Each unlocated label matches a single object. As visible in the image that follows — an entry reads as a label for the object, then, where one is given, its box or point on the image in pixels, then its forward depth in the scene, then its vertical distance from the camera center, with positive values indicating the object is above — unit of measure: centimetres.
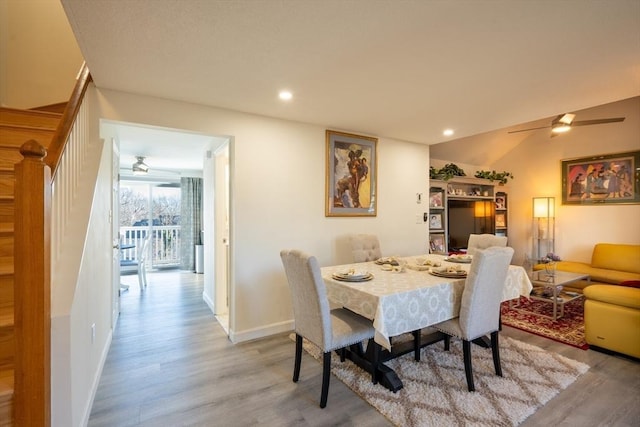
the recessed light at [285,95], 267 +108
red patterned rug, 309 -128
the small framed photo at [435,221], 510 -14
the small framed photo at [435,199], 506 +24
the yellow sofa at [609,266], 438 -87
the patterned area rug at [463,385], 192 -128
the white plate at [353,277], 227 -48
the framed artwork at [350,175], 376 +51
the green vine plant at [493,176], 584 +71
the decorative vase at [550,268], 407 -82
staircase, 145 +8
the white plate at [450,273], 241 -49
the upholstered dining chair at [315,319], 199 -74
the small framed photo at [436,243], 511 -51
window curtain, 694 -15
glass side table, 355 -99
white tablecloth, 195 -59
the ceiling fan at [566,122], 362 +108
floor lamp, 565 -28
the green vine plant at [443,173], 505 +67
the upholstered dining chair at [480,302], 214 -66
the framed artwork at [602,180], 480 +53
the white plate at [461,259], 306 -48
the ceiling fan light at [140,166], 542 +91
